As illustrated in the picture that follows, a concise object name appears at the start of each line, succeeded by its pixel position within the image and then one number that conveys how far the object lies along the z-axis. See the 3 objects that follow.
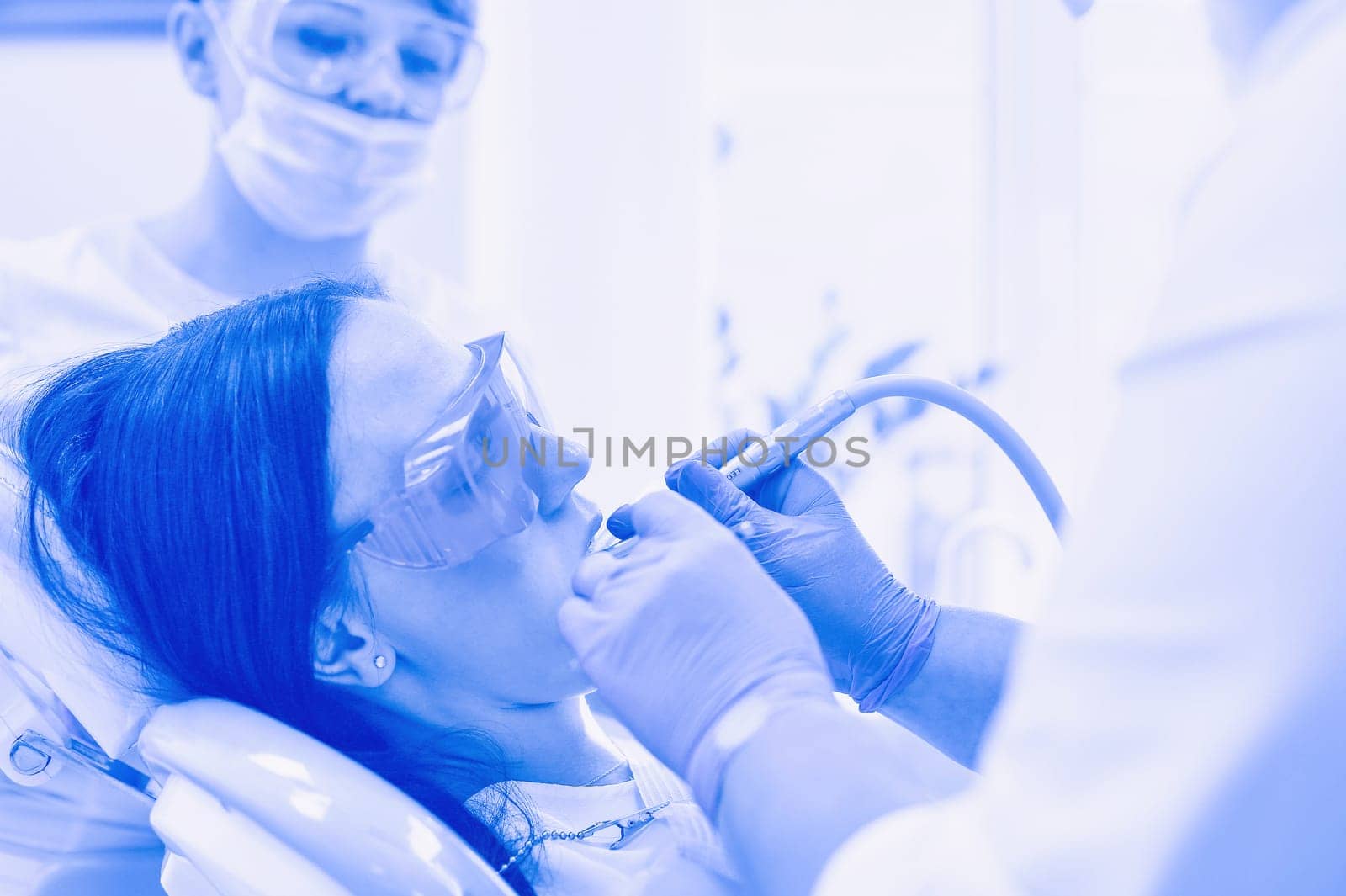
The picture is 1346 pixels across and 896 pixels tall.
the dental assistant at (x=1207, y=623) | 0.45
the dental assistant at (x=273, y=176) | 1.73
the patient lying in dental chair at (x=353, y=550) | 0.96
